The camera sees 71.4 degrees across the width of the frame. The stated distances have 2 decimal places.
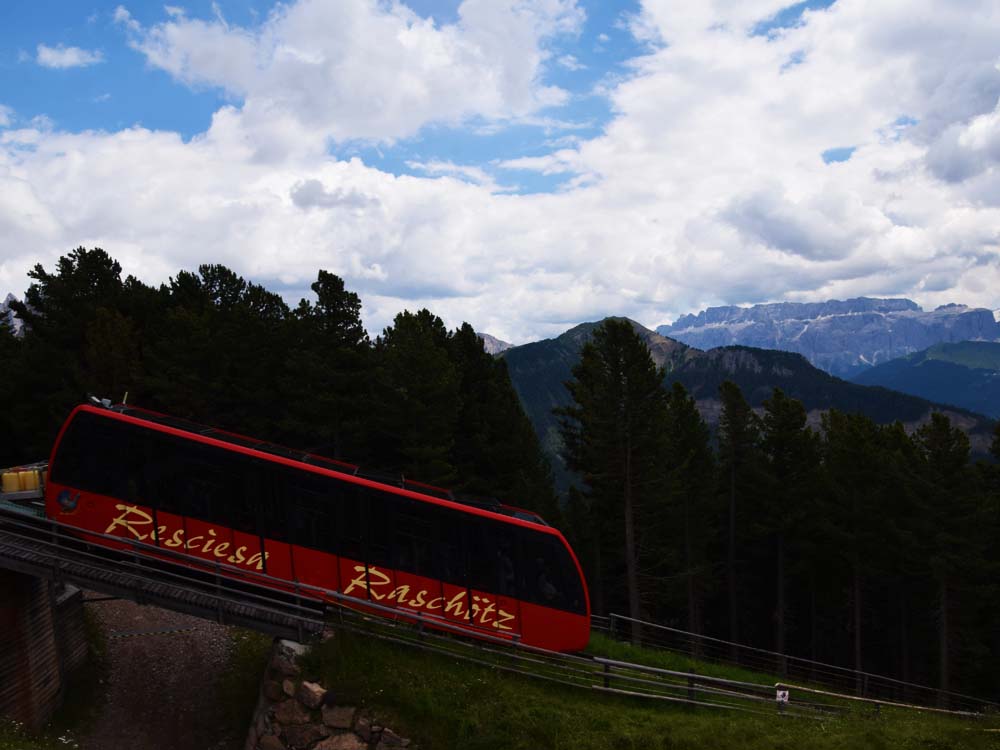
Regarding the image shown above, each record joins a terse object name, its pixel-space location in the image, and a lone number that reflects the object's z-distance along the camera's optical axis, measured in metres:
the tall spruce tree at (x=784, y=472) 34.28
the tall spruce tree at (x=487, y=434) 32.81
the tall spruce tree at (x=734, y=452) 36.91
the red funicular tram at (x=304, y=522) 15.64
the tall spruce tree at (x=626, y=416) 27.61
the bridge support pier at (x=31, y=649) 14.41
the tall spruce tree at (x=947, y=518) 28.33
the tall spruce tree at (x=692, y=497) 36.44
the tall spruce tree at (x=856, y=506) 31.70
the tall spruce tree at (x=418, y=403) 27.80
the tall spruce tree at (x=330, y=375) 29.41
